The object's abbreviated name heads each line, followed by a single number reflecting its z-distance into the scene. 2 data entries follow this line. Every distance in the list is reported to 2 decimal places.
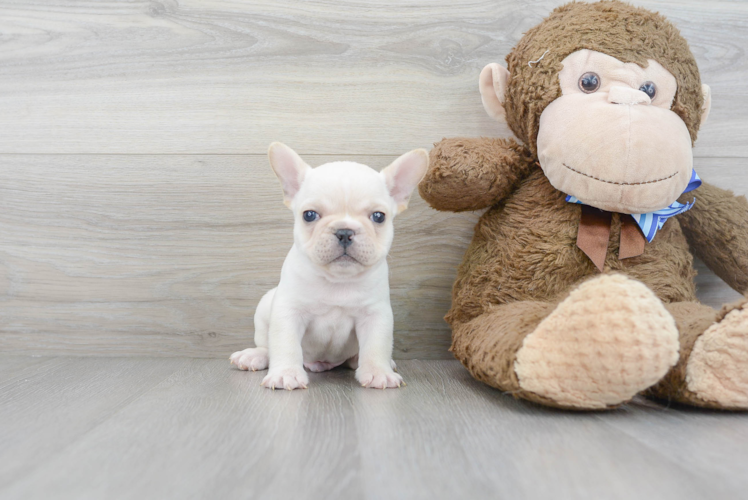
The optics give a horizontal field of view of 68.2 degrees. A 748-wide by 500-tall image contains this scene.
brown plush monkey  0.87
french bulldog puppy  1.10
